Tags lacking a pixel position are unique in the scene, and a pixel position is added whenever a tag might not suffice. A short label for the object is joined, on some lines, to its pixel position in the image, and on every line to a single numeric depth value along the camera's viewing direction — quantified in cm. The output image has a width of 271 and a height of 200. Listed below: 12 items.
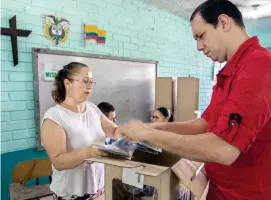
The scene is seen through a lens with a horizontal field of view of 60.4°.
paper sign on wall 238
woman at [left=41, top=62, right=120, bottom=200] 124
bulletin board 237
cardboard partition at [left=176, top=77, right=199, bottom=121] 349
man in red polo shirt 74
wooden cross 212
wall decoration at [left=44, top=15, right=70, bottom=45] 241
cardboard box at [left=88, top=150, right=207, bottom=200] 83
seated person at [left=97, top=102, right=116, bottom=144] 271
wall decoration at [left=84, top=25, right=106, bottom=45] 278
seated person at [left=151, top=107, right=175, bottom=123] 312
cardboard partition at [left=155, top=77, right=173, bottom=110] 358
